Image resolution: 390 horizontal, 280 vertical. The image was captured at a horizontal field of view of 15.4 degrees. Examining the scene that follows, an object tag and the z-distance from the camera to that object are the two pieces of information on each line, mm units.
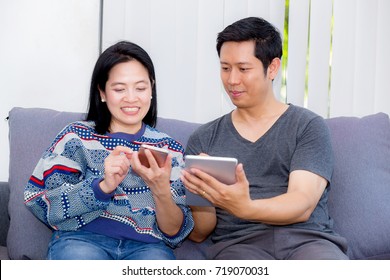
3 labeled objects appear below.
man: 3477
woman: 3512
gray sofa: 3669
